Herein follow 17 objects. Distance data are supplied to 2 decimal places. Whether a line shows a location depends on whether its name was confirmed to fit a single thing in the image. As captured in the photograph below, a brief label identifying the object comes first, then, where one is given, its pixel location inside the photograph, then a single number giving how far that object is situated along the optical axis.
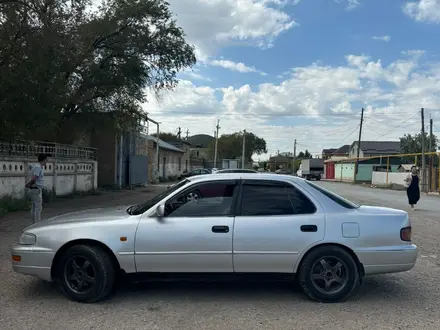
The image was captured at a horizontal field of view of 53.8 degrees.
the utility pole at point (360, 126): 58.03
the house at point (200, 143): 100.69
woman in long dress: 16.08
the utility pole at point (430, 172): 30.02
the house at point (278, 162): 125.20
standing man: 9.05
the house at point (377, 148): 83.56
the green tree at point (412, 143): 72.94
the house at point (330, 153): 63.28
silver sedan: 5.00
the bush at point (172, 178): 46.38
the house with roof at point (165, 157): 35.22
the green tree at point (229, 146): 96.81
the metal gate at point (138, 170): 29.64
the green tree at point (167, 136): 87.60
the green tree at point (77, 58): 11.94
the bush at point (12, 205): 13.22
